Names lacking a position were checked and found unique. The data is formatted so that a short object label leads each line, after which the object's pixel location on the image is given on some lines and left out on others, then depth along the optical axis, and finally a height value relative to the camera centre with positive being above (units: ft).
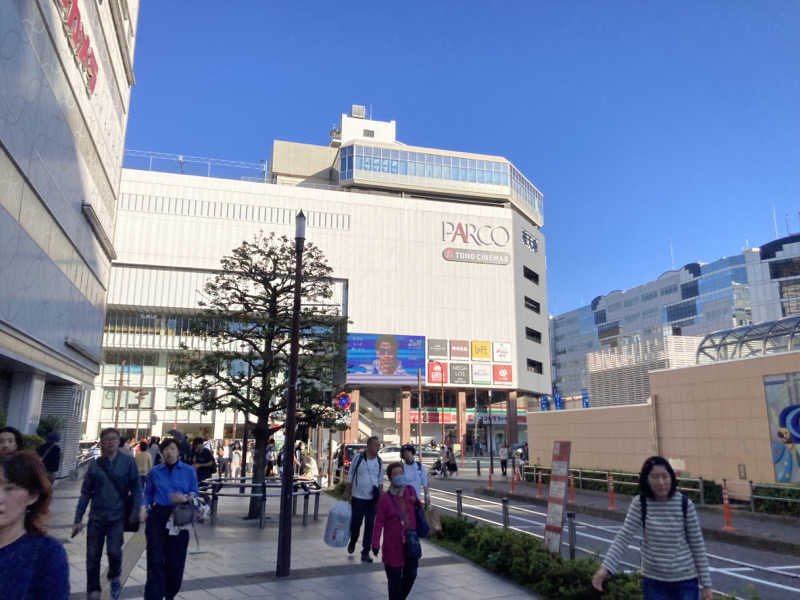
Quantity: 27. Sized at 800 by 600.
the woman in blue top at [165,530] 20.54 -3.40
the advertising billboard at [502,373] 213.87 +21.72
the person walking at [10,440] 17.70 -0.38
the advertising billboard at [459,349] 212.02 +29.61
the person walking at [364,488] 31.42 -2.75
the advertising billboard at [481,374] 211.41 +21.11
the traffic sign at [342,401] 56.34 +2.96
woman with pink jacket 20.51 -3.20
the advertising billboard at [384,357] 199.62 +25.04
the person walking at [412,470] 33.19 -1.91
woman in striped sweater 14.01 -2.37
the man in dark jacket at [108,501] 21.02 -2.48
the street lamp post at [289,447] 26.84 -0.71
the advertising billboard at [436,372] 207.91 +21.10
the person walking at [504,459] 107.04 -3.93
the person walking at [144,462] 46.98 -2.46
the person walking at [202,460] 46.73 -2.23
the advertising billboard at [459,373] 209.05 +20.93
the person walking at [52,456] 26.84 -1.24
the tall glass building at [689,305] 288.71 +72.53
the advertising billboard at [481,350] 213.87 +29.49
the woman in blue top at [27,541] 7.60 -1.44
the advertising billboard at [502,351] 215.92 +29.63
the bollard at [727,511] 42.47 -4.83
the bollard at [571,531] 27.14 -4.19
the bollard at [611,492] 53.58 -4.66
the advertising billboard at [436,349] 210.18 +29.12
